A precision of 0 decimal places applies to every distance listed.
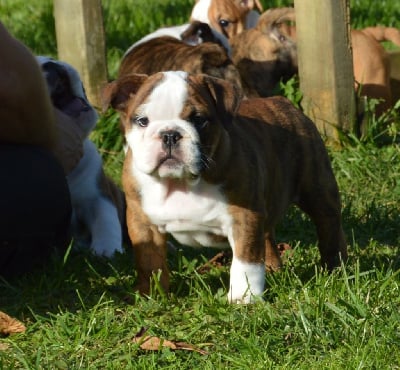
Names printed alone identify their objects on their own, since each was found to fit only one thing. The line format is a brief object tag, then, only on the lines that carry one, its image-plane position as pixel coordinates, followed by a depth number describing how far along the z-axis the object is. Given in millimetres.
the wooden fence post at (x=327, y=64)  12469
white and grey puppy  9672
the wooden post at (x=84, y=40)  13641
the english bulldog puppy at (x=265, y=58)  15141
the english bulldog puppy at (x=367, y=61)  14531
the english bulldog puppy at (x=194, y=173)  7238
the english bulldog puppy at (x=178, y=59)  13758
